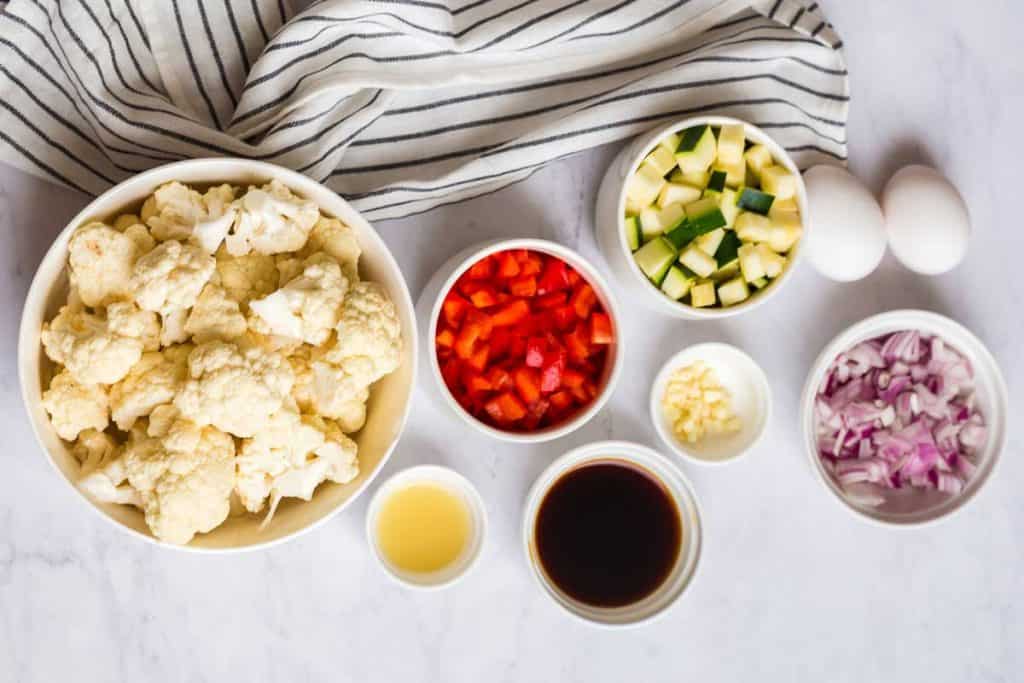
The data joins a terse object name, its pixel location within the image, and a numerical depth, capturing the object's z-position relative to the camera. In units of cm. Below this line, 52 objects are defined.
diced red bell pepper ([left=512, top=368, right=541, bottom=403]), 72
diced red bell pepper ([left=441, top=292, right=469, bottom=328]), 72
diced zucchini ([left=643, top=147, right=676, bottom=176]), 72
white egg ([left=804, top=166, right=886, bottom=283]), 74
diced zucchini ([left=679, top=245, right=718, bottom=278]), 72
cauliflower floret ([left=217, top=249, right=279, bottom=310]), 66
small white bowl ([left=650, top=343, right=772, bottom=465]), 75
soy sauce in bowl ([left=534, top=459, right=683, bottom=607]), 75
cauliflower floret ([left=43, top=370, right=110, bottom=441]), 65
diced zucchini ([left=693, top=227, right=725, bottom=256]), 72
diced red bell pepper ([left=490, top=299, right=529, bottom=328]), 72
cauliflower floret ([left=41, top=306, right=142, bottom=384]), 63
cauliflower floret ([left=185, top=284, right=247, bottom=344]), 65
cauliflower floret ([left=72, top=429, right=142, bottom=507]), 65
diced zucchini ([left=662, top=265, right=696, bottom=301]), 72
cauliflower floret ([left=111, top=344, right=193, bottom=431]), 65
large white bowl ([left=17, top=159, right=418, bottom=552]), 65
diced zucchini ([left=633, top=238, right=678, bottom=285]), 72
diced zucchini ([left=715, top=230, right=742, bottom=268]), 73
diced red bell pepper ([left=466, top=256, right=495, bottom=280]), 72
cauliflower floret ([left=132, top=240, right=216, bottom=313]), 64
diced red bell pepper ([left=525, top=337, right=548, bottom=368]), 72
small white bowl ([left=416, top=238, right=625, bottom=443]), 71
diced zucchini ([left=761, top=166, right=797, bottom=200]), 72
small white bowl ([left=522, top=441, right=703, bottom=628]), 74
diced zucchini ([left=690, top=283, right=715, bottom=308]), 73
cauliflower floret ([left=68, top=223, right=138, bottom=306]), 64
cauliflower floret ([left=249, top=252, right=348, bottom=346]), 65
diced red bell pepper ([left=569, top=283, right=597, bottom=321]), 73
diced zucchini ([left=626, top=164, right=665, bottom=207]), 72
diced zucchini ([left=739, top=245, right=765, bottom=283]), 72
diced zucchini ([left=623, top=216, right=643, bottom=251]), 72
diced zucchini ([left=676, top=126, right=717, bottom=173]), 71
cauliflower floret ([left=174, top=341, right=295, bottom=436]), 64
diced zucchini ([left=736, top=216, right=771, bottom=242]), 72
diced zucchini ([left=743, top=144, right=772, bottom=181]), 73
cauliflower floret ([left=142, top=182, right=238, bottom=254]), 65
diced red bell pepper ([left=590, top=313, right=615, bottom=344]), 73
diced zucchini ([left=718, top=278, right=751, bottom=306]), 73
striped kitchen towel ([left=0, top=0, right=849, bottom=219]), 69
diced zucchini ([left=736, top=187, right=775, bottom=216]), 72
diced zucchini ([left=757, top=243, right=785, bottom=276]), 73
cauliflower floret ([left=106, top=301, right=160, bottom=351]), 64
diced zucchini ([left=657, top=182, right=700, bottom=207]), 72
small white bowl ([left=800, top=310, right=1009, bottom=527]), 76
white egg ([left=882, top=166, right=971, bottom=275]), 75
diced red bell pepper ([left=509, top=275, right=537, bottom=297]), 73
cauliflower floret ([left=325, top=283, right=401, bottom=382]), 65
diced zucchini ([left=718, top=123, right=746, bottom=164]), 72
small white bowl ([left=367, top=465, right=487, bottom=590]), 73
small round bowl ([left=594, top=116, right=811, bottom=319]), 71
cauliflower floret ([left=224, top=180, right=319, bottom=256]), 65
